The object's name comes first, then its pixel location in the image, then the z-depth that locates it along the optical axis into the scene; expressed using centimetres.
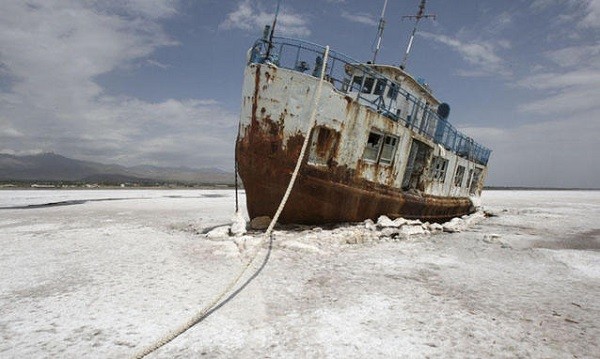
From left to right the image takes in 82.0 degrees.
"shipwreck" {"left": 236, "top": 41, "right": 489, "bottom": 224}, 863
